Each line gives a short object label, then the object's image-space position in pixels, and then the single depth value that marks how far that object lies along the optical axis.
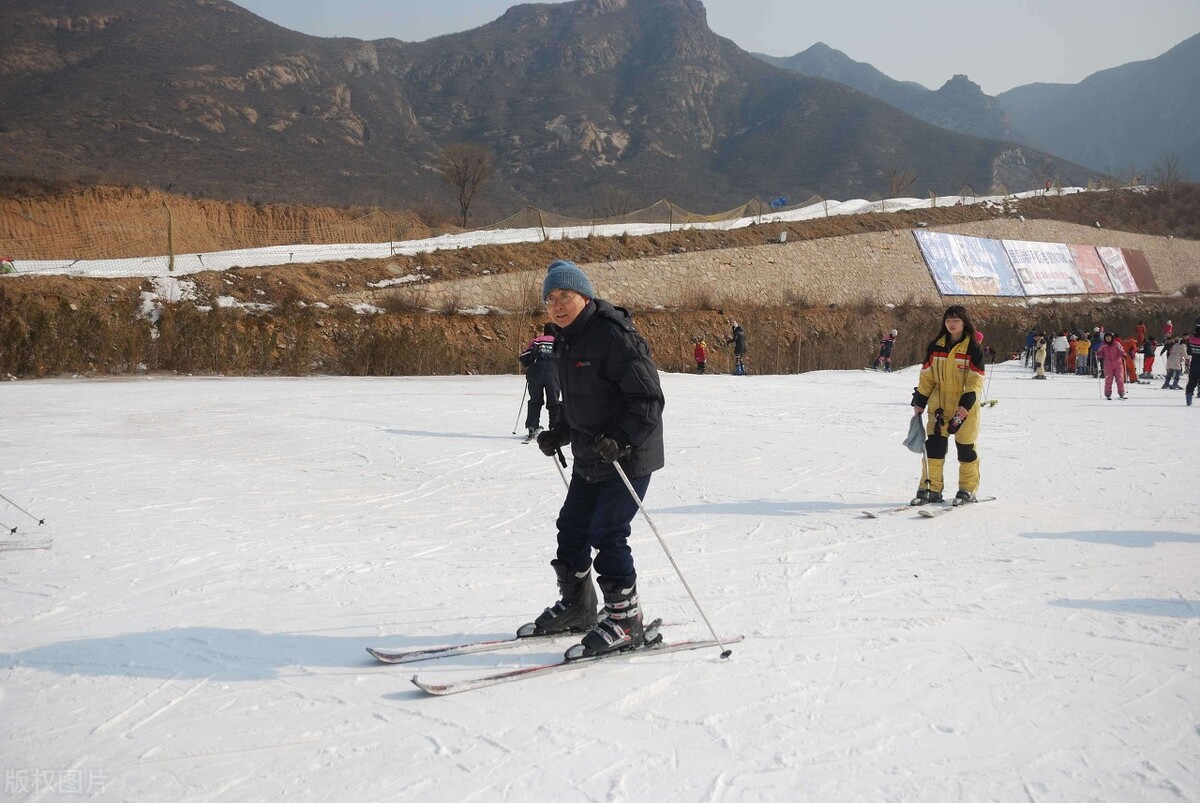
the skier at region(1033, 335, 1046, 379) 25.14
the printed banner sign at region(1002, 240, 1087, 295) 44.25
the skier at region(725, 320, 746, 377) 24.94
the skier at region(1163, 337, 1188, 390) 21.38
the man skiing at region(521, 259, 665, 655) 3.89
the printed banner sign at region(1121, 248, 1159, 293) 48.56
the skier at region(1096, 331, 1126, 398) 18.91
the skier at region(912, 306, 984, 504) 7.30
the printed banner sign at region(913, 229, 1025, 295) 41.62
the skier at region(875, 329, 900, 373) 27.17
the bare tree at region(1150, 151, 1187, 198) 58.19
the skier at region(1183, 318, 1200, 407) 16.31
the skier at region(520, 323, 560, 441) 10.19
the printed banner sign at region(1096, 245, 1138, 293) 47.50
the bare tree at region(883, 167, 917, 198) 56.06
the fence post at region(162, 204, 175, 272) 23.91
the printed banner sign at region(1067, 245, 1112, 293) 46.38
